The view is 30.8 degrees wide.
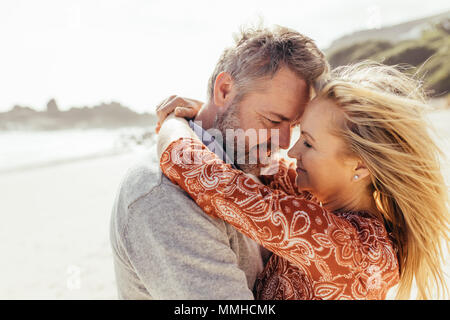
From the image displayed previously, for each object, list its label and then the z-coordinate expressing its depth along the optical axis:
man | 1.12
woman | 1.15
